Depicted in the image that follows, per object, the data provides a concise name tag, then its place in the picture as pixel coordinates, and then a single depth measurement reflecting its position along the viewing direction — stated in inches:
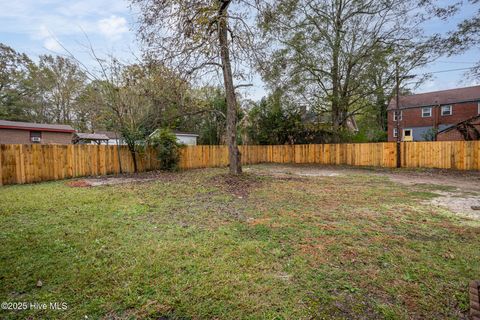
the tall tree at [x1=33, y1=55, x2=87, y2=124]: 792.3
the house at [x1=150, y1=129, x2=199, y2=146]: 734.8
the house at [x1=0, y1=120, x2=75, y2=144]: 625.5
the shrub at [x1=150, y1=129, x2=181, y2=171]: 440.8
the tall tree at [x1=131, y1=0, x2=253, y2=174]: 263.7
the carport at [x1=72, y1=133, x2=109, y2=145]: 824.2
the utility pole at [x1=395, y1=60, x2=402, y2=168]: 478.9
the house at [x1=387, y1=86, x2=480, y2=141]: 804.3
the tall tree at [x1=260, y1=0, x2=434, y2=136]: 493.7
